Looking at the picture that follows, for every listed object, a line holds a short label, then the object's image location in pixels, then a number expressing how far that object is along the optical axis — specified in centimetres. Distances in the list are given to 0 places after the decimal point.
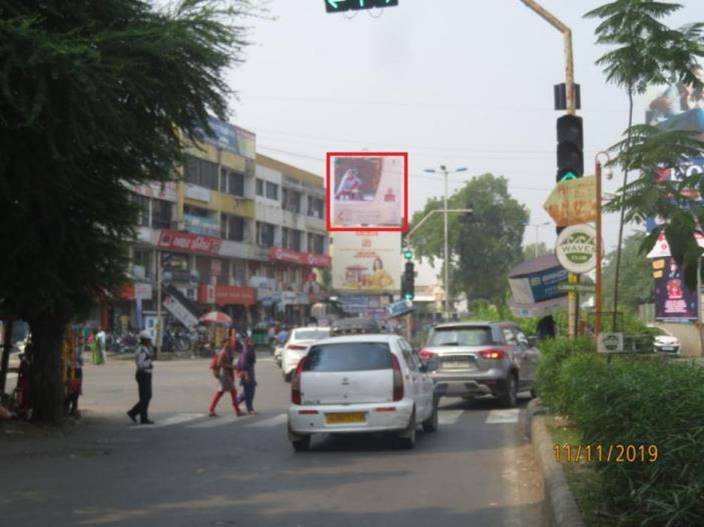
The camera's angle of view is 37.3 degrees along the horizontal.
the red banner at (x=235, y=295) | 6488
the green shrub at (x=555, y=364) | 1388
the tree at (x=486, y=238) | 8719
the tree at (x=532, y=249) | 13650
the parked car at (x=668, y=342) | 3953
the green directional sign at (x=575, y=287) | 1384
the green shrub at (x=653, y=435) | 591
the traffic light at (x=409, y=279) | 4188
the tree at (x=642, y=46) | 1004
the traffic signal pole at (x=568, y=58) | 1551
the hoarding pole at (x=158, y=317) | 4886
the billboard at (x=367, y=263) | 5862
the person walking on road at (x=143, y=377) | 1908
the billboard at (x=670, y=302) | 5300
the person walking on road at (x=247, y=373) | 2077
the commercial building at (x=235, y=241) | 5716
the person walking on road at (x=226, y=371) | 2045
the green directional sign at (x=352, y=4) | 1141
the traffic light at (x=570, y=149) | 1395
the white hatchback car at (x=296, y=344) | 3108
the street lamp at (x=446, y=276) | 5962
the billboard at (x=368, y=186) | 4922
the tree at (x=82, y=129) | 1339
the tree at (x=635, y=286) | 6091
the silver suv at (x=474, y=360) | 2041
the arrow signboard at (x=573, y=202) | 1269
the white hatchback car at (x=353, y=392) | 1373
